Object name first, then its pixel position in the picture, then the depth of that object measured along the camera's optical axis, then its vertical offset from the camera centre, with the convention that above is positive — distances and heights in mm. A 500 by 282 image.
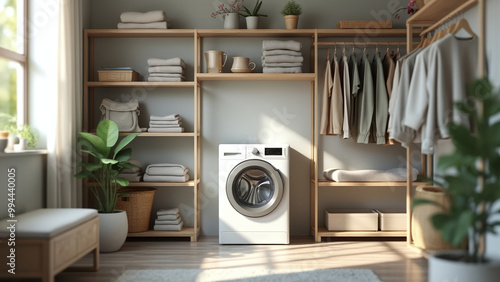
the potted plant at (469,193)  2246 -267
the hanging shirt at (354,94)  4531 +339
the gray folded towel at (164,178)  4613 -410
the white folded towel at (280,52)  4543 +700
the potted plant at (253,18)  4691 +1031
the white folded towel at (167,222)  4668 -808
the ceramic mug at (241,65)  4598 +596
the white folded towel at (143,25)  4660 +956
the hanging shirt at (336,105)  4559 +241
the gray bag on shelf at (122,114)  4672 +160
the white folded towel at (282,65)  4566 +590
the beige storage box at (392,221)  4613 -783
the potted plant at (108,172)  4113 -328
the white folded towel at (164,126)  4641 +52
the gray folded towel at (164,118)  4633 +123
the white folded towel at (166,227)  4664 -853
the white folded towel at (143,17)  4645 +1027
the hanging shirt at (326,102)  4598 +269
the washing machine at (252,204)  4434 -613
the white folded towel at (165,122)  4637 +88
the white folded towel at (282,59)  4535 +640
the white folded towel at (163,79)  4625 +470
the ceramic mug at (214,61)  4616 +632
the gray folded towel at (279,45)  4535 +761
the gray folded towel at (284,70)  4559 +546
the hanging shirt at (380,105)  4504 +239
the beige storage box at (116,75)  4625 +504
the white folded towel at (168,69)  4621 +558
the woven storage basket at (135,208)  4570 -670
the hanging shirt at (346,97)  4543 +311
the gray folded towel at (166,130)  4641 +17
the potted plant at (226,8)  4887 +1171
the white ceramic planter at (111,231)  4102 -791
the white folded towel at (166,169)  4625 -332
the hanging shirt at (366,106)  4523 +233
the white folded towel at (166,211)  4668 -716
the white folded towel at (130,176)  4607 -392
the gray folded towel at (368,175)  4590 -375
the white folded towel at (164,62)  4621 +621
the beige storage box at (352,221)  4625 -787
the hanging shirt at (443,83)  3318 +320
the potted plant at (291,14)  4672 +1070
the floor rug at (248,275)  3324 -941
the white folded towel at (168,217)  4668 -763
